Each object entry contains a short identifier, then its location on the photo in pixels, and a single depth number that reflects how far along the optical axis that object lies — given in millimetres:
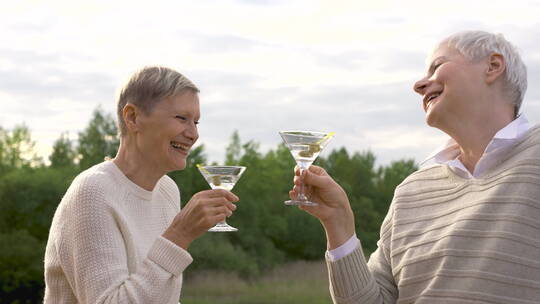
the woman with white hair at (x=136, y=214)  3410
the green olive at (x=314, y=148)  3557
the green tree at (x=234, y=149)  23734
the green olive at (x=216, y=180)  3658
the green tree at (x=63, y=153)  21250
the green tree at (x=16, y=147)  20562
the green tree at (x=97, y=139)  20609
